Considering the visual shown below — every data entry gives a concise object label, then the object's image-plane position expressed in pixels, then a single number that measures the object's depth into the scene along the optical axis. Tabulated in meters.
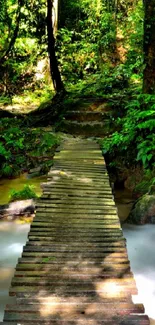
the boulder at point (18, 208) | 7.25
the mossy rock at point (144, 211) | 6.91
